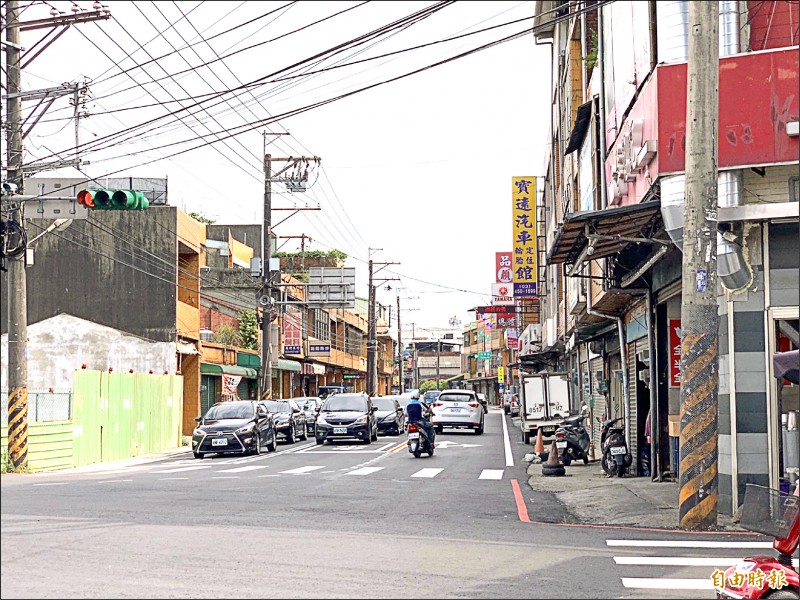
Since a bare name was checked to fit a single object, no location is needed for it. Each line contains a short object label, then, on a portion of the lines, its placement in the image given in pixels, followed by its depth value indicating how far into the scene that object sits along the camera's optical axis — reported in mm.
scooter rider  26248
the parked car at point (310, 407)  40225
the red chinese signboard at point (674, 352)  18469
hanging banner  40712
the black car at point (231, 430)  27922
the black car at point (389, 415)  39906
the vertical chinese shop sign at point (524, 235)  42781
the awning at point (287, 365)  58291
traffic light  15930
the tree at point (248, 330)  57562
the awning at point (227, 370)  42781
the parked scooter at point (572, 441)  24312
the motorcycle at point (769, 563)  7867
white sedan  40500
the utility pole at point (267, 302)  41469
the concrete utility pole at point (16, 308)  19531
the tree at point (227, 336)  53531
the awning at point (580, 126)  22969
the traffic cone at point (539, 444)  25958
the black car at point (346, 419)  33625
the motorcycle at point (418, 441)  26719
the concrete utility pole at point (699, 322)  11578
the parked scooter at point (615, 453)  20344
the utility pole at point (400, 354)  105612
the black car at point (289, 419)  35125
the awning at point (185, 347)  37528
